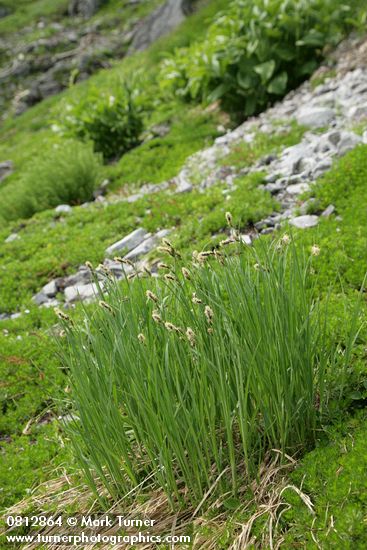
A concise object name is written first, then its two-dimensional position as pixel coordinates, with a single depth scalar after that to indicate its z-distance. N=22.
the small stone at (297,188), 7.58
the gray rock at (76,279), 7.93
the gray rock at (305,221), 6.61
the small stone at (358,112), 9.23
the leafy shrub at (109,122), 13.91
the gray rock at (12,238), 10.12
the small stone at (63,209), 10.80
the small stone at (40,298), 7.74
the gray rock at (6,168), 17.03
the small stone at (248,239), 6.65
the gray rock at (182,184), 9.72
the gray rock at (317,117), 9.82
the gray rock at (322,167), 7.83
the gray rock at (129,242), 8.27
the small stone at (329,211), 6.76
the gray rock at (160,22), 24.17
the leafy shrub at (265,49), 11.93
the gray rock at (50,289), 7.84
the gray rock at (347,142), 7.99
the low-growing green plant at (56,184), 11.57
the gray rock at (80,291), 7.28
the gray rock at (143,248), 7.86
